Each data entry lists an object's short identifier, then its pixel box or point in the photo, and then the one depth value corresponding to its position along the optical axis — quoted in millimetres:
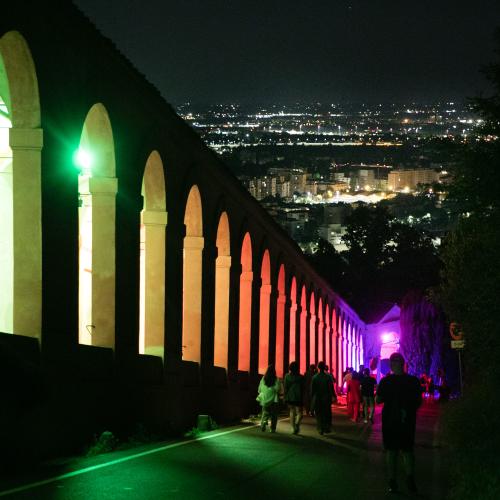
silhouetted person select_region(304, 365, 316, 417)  32525
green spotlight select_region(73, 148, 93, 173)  19672
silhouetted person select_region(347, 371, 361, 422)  30016
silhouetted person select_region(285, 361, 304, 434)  22516
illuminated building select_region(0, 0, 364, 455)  14586
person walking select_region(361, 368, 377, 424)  29000
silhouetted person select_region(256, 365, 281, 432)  22516
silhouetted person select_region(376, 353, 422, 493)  13016
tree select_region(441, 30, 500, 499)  22266
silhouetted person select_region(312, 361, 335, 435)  22922
